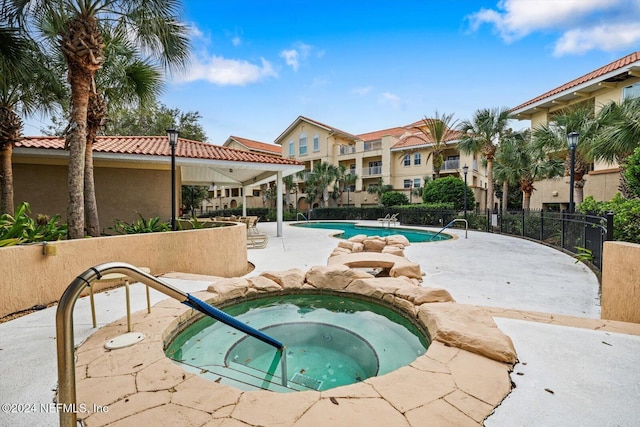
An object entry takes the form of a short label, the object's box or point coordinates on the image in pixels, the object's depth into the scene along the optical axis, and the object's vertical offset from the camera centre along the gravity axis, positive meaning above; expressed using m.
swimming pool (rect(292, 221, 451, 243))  14.20 -1.59
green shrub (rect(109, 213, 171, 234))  6.89 -0.50
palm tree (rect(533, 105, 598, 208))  11.42 +2.94
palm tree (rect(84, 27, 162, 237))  6.39 +3.28
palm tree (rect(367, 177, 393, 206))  30.20 +1.73
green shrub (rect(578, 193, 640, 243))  4.83 -0.33
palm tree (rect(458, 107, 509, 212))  17.88 +4.54
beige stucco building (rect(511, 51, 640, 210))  13.87 +6.03
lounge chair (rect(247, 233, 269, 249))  10.28 -1.35
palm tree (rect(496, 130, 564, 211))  15.79 +2.26
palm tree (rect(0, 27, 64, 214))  5.93 +3.08
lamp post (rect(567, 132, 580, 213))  8.58 +1.77
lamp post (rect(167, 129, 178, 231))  6.66 +1.41
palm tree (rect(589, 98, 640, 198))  7.84 +1.83
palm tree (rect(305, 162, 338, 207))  30.39 +2.68
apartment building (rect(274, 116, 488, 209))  29.11 +5.47
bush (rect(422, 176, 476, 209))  20.80 +0.88
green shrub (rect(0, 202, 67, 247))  4.32 -0.39
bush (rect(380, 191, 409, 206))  26.34 +0.54
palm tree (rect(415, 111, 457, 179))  22.17 +5.72
